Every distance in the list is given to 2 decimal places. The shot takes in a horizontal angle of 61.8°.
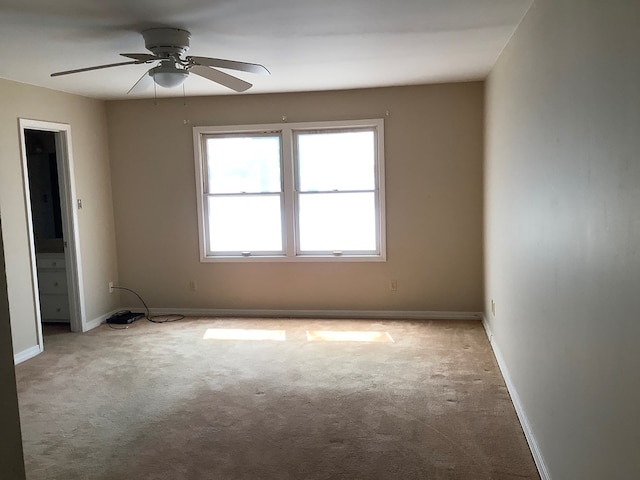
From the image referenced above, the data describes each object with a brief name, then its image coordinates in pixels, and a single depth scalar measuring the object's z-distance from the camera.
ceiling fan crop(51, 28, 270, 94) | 3.32
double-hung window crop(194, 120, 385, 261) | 5.74
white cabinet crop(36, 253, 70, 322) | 5.77
